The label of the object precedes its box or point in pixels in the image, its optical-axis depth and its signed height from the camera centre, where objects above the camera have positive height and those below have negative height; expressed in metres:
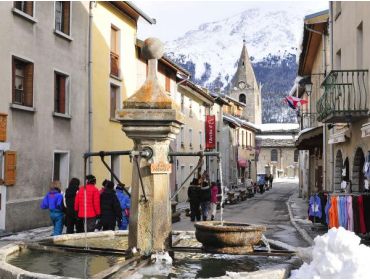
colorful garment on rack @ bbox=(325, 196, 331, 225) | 13.99 -1.14
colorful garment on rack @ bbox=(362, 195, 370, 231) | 12.52 -1.07
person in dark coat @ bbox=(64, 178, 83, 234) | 12.55 -1.03
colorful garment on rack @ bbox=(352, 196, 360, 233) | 12.59 -1.20
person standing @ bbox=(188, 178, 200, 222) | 17.85 -1.15
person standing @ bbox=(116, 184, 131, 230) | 12.73 -0.91
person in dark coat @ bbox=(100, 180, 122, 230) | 11.59 -0.92
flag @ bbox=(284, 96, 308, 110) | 26.48 +3.12
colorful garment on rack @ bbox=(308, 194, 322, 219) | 15.55 -1.23
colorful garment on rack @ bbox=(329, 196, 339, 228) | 13.16 -1.17
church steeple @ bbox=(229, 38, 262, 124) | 88.88 +12.79
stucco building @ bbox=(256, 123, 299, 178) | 86.81 +1.59
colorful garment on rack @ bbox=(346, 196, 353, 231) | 12.65 -1.14
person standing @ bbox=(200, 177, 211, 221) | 17.95 -1.08
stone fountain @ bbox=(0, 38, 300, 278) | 6.89 -0.17
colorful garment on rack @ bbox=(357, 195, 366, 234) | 12.51 -1.17
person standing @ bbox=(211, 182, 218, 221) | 19.03 -1.22
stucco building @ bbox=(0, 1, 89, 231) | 15.88 +2.16
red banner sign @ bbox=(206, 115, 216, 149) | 41.41 +2.63
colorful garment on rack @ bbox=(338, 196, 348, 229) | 12.81 -1.10
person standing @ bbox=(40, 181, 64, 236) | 12.63 -0.95
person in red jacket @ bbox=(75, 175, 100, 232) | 11.40 -0.84
